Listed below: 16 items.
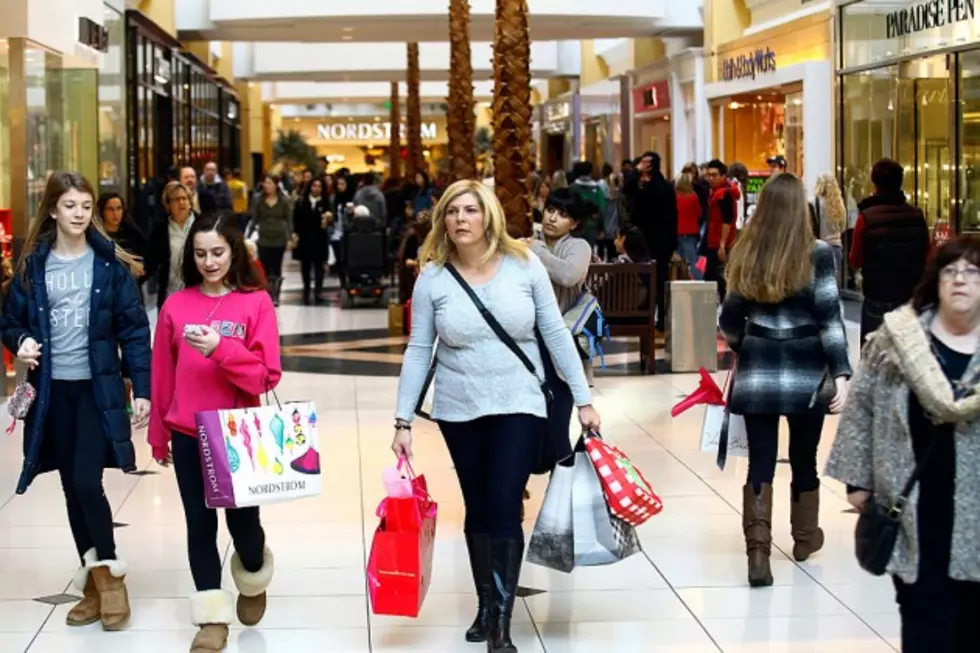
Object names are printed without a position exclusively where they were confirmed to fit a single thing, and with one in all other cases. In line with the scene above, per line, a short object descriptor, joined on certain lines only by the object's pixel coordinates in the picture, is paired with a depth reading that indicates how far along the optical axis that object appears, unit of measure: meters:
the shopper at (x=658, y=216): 17.28
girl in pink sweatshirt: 5.69
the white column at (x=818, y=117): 21.58
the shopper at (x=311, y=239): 22.52
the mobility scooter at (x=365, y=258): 20.98
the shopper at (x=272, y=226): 20.50
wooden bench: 13.93
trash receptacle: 14.11
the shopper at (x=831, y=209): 13.27
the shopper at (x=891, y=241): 10.62
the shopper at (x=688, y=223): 18.81
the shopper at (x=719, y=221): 17.52
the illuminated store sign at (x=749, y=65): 24.19
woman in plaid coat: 6.62
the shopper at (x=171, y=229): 12.38
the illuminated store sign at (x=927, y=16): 16.50
